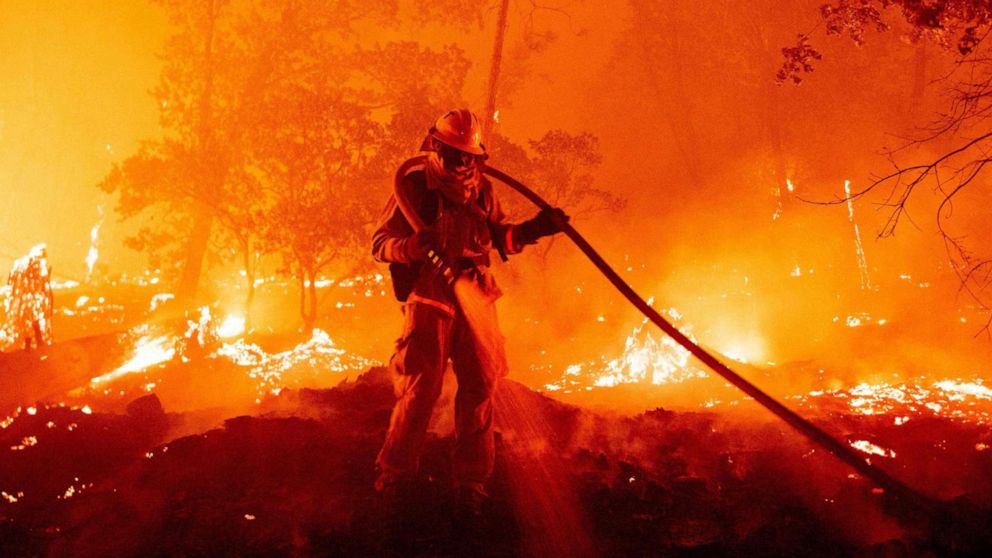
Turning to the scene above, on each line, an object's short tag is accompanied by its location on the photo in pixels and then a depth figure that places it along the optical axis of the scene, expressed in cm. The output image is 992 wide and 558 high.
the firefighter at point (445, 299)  419
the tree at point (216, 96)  1675
